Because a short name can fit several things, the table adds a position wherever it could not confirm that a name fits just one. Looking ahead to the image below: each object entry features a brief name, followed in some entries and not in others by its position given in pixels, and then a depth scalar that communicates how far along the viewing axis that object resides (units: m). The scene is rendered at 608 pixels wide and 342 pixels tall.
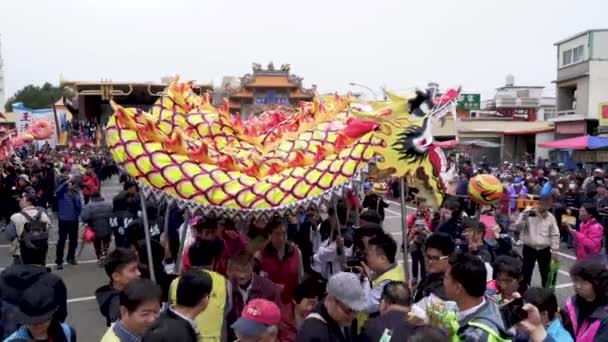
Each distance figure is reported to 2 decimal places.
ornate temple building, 35.28
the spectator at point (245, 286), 4.09
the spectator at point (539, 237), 6.96
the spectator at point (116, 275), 3.58
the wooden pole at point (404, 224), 4.18
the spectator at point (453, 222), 6.72
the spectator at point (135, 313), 2.74
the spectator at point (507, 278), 3.75
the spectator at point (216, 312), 3.73
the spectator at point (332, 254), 5.68
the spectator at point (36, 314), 2.69
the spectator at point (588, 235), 7.13
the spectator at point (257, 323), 2.74
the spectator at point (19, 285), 2.81
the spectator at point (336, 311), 2.86
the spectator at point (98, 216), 8.84
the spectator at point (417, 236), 6.86
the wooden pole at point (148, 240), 4.29
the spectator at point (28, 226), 5.83
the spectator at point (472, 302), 2.63
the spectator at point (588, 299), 3.25
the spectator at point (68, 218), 9.20
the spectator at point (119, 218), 8.48
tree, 71.56
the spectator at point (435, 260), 3.78
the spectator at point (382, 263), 3.84
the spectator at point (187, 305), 2.78
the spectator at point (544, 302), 3.24
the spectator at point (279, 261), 4.74
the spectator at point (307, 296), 3.66
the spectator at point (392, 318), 2.92
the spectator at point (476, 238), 5.30
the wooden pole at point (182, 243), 4.61
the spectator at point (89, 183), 12.39
